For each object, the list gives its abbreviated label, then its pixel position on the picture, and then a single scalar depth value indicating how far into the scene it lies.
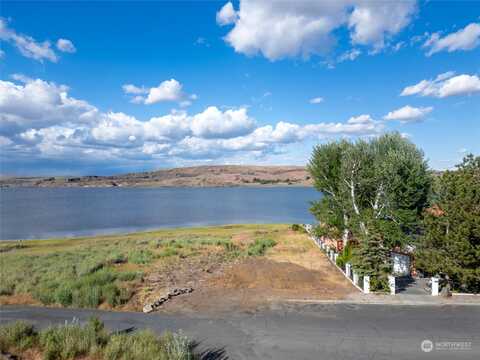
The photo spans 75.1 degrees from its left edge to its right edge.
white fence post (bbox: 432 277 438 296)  15.25
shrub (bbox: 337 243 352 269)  20.98
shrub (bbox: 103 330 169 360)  8.63
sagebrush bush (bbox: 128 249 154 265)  23.22
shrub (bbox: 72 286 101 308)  14.42
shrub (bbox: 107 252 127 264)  23.03
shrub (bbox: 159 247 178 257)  25.84
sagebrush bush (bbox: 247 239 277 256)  26.50
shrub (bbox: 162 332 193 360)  8.55
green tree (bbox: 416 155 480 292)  14.42
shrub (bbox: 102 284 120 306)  14.66
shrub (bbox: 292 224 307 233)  39.67
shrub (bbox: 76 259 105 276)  19.38
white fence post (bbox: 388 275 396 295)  15.57
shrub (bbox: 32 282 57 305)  14.71
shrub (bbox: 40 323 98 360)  8.93
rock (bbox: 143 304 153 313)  13.53
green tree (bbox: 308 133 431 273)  21.00
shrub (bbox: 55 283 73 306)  14.48
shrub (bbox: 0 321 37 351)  9.31
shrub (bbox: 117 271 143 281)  18.27
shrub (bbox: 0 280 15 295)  15.91
